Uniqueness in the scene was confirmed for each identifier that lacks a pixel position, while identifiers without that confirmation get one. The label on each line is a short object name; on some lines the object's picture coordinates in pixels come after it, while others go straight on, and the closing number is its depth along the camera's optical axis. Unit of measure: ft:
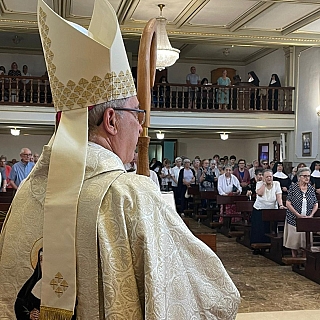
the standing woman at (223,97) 46.73
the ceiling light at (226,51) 54.66
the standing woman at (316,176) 36.70
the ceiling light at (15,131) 49.80
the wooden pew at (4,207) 19.35
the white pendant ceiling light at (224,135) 52.53
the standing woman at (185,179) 42.09
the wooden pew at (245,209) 28.94
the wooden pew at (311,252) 20.92
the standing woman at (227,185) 35.45
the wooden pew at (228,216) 32.17
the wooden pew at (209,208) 36.40
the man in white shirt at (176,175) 43.49
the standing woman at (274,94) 47.15
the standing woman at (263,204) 26.66
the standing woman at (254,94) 47.11
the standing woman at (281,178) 38.88
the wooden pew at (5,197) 24.74
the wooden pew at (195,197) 40.50
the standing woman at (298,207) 23.27
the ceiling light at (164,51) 28.17
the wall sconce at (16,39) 52.23
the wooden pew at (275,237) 24.54
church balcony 42.34
